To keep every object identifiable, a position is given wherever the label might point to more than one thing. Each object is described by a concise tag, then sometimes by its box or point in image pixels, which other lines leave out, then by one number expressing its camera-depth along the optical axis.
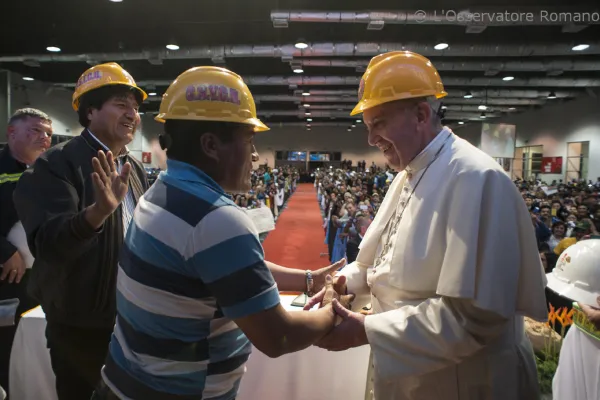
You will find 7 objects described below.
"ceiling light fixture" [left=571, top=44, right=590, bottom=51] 10.33
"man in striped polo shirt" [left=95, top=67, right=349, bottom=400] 1.08
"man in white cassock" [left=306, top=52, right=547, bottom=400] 1.27
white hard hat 1.96
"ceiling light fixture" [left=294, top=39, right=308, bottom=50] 10.43
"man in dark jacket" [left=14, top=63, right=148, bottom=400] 1.75
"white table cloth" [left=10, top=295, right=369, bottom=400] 2.39
